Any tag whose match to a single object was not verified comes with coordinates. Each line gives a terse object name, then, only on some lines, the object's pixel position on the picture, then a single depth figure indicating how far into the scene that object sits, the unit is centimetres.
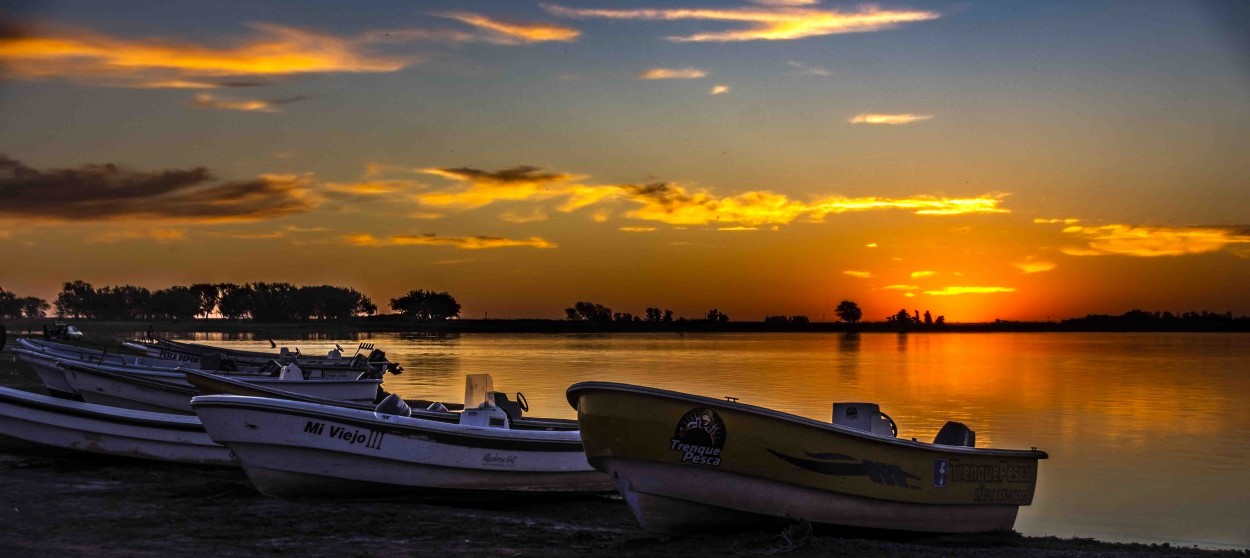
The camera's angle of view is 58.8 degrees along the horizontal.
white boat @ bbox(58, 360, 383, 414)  2233
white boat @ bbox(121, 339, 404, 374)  3020
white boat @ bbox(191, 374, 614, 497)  1430
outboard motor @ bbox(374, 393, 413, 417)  1542
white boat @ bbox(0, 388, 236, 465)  1733
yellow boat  1248
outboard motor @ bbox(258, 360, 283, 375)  2630
